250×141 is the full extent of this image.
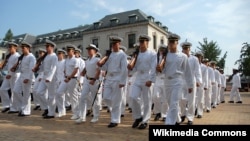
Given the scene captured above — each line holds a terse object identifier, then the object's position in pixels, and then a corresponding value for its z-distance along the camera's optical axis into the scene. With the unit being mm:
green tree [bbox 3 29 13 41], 78838
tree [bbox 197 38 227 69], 41053
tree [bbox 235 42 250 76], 41444
